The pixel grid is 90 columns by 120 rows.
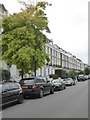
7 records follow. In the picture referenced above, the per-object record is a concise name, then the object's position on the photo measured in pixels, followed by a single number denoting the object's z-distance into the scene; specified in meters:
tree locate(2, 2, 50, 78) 11.13
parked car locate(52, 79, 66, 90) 14.06
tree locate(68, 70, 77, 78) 36.95
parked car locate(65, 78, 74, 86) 20.13
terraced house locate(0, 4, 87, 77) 19.78
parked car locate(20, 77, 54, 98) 9.28
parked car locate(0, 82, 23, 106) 6.59
